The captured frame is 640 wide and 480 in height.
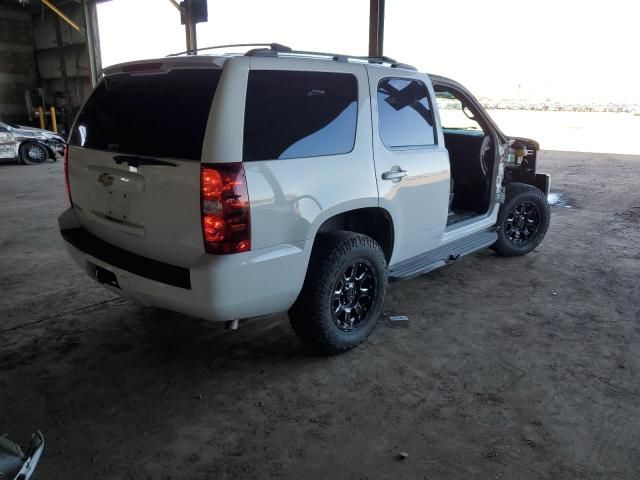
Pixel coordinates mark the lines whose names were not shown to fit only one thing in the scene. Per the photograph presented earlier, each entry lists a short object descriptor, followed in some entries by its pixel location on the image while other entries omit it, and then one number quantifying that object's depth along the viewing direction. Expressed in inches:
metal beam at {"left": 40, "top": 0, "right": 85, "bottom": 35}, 630.5
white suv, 95.8
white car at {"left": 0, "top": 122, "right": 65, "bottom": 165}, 467.8
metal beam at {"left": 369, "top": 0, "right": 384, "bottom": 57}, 368.5
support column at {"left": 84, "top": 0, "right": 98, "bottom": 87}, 692.7
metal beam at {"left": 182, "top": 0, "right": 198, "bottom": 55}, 514.9
